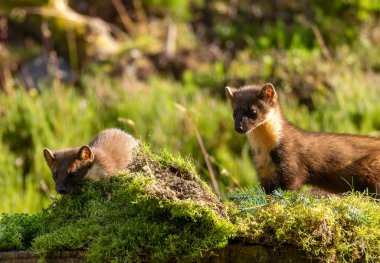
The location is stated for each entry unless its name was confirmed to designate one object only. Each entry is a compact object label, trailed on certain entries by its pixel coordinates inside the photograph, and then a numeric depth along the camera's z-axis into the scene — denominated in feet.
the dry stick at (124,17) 94.88
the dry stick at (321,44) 62.49
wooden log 27.78
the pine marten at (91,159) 40.44
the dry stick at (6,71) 74.95
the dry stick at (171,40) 88.33
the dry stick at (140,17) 96.84
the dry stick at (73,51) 88.63
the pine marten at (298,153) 40.32
